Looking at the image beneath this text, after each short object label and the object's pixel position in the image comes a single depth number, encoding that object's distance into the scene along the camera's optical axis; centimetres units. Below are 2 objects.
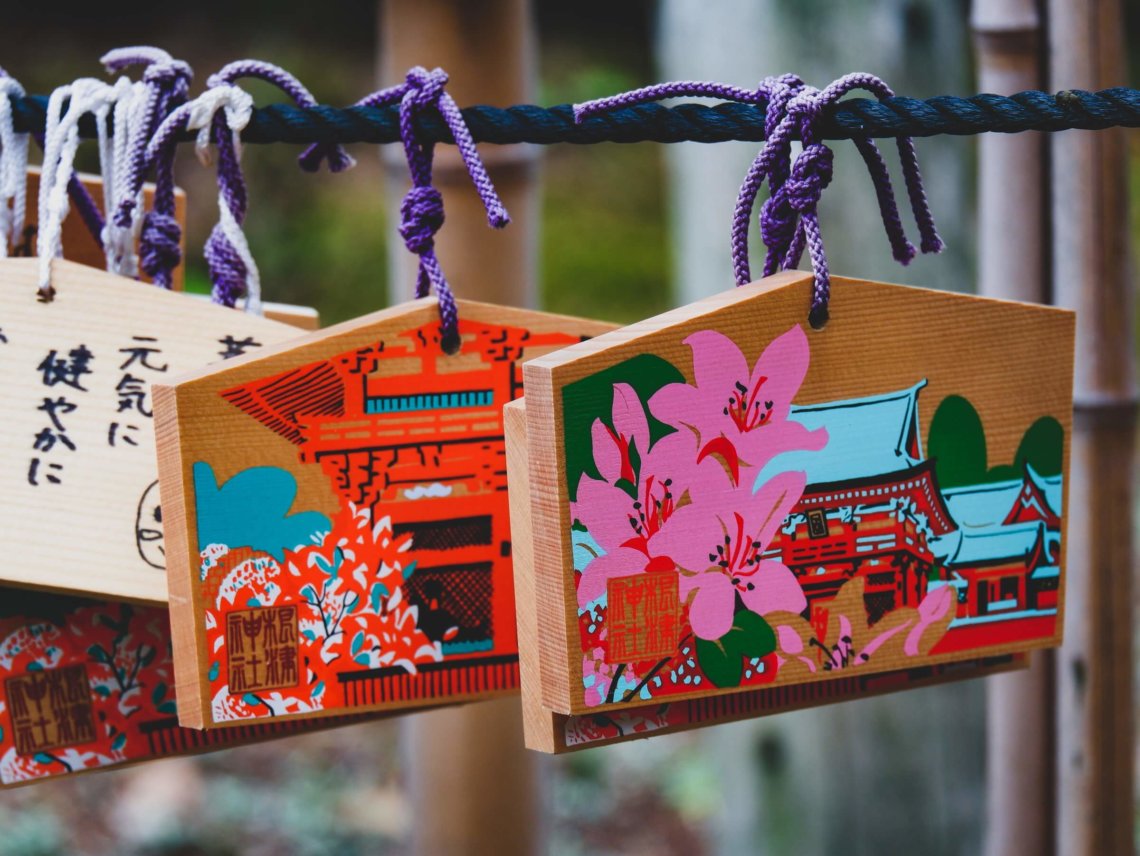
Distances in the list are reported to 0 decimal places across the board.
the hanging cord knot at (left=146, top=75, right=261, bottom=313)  79
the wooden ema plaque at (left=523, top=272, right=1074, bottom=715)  74
